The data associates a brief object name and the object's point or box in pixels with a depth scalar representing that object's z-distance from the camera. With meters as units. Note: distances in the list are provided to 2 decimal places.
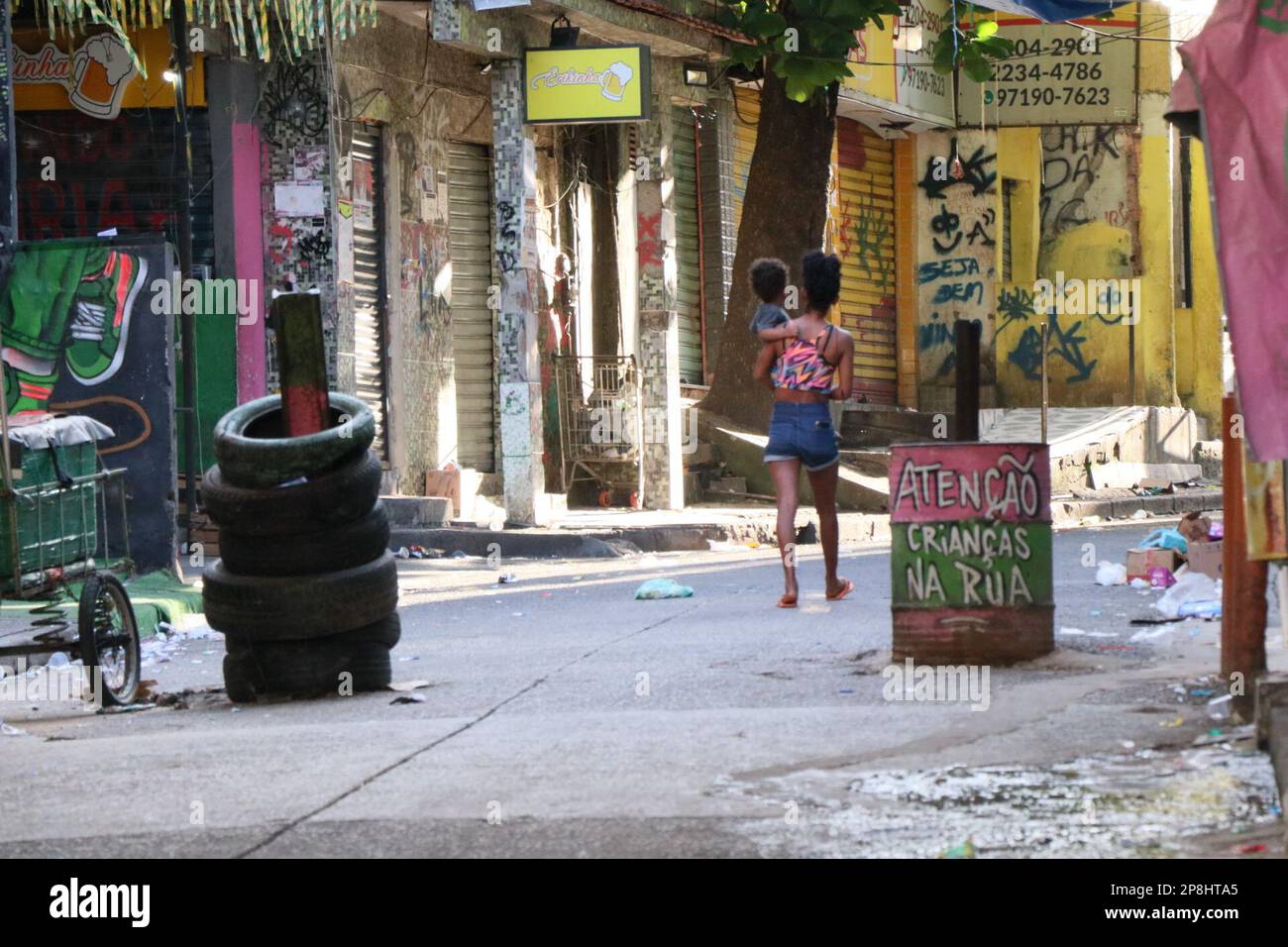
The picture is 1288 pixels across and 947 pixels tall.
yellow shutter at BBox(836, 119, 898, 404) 29.88
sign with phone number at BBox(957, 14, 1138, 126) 31.06
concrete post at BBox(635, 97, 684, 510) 22.05
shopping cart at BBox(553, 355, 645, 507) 21.98
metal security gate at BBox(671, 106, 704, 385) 24.92
